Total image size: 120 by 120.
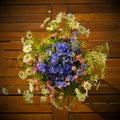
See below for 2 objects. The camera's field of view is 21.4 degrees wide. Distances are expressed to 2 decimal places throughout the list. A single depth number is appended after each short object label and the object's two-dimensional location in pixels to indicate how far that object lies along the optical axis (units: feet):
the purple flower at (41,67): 8.68
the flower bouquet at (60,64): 8.66
